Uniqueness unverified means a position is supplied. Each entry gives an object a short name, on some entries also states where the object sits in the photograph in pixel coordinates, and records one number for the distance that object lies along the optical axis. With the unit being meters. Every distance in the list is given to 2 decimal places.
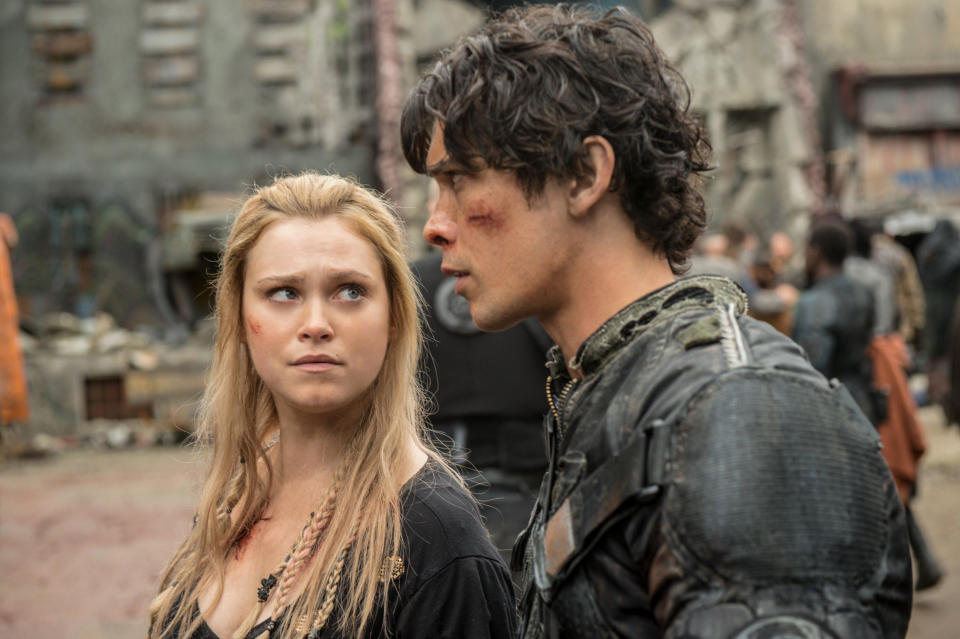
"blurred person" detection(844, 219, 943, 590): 5.36
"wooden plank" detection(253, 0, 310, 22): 17.22
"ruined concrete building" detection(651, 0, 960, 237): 17.03
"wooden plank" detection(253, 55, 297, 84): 17.22
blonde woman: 1.97
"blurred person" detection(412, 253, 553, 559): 3.52
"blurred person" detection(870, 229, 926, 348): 11.63
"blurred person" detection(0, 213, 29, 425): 10.66
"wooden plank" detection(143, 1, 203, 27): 17.20
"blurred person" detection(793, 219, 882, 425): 5.22
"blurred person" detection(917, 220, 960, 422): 9.30
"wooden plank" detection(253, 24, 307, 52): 17.23
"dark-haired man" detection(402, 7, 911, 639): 1.19
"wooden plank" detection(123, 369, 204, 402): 13.19
